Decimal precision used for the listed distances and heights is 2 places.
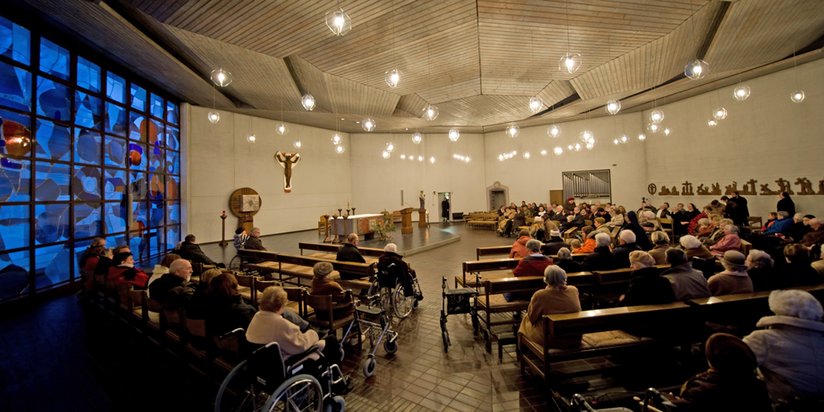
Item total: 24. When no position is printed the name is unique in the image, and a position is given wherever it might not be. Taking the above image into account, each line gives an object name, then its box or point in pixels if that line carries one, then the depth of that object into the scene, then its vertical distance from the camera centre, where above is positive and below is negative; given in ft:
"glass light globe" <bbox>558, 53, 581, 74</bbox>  14.96 +6.88
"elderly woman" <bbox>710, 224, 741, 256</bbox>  14.99 -1.88
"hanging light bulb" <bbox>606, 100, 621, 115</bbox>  20.36 +6.31
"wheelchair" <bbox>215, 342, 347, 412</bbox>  6.60 -3.69
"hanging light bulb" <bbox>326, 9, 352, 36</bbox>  10.96 +6.53
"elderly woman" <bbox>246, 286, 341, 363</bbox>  7.11 -2.59
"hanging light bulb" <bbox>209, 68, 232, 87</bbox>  15.46 +6.72
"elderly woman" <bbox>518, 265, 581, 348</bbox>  8.51 -2.50
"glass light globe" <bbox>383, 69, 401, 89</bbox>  15.83 +6.63
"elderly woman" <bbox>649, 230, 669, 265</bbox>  12.89 -1.78
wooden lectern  41.28 -1.59
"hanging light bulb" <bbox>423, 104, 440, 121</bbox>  19.65 +6.03
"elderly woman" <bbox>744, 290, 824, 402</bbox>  5.02 -2.39
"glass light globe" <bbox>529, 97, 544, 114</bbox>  19.97 +6.50
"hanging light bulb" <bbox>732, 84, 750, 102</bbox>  19.80 +6.87
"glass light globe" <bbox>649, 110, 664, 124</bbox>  21.77 +6.12
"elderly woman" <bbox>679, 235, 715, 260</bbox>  12.64 -1.78
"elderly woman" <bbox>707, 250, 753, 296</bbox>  9.21 -2.19
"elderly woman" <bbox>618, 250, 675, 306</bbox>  8.71 -2.32
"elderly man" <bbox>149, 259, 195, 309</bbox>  9.82 -2.32
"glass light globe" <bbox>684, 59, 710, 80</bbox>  14.17 +6.02
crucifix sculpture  38.90 +6.27
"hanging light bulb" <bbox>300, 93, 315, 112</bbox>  18.99 +6.64
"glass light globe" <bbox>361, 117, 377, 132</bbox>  21.07 +5.78
